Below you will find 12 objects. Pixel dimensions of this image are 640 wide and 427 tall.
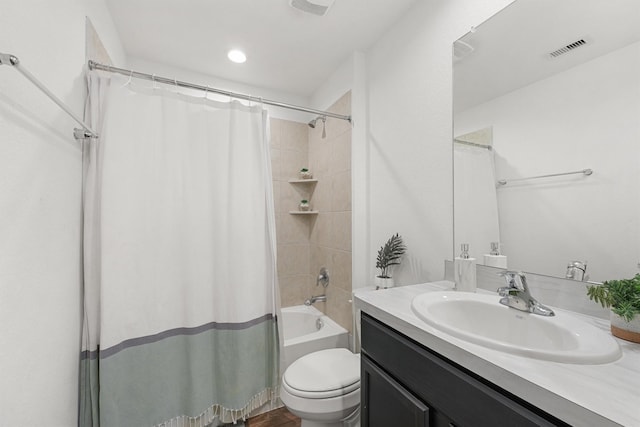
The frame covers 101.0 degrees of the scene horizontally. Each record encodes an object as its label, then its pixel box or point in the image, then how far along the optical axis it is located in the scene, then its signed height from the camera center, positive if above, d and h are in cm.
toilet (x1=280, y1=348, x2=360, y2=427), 126 -85
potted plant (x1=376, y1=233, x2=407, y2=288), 160 -23
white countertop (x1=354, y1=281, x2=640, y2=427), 43 -31
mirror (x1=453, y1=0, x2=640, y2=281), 79 +29
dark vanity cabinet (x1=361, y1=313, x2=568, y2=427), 55 -45
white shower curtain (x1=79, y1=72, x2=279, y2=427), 123 -21
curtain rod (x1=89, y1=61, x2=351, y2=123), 128 +76
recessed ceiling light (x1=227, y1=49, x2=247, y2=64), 200 +128
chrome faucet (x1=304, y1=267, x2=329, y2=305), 238 -56
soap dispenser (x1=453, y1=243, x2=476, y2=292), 107 -23
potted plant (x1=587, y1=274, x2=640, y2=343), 63 -22
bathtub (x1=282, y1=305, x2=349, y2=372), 189 -91
